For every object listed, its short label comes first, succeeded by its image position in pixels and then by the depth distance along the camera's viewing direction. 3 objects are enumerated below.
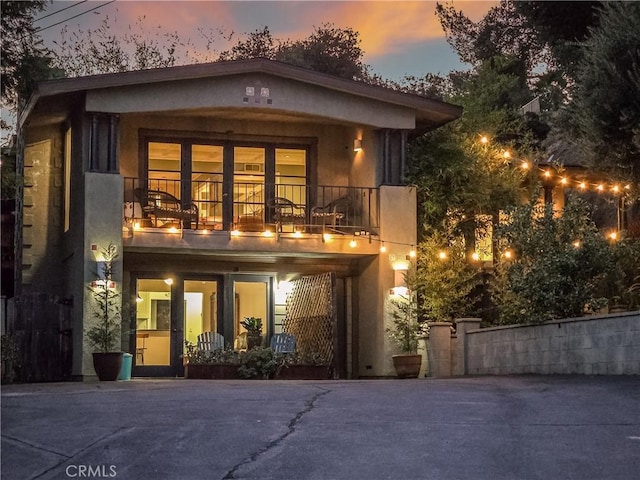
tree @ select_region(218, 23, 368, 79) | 38.78
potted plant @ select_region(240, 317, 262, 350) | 20.88
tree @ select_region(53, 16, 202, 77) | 33.91
